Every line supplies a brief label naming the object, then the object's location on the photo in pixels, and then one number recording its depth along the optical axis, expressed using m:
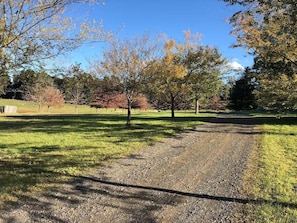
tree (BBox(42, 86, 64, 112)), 44.66
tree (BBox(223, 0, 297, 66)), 4.41
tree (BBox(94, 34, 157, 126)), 13.34
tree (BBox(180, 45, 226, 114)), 20.48
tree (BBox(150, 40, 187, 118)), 13.60
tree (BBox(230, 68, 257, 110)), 42.75
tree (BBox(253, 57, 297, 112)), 10.31
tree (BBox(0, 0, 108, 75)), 5.30
